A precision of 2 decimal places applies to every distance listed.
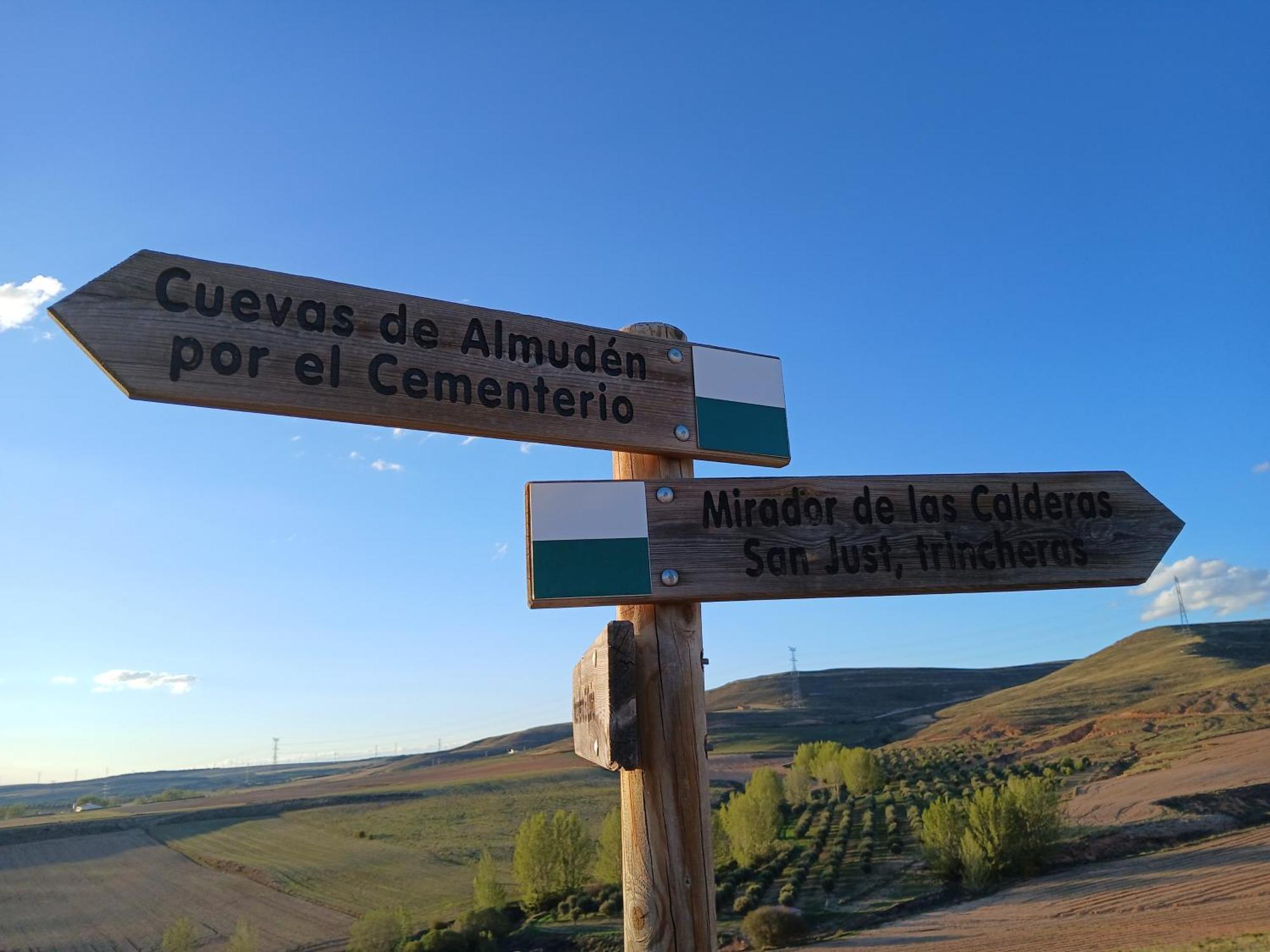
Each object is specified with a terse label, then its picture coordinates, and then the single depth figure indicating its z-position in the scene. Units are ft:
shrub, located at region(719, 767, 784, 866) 136.15
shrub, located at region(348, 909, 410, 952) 111.65
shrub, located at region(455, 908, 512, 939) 110.83
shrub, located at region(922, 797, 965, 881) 114.21
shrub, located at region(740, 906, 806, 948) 93.76
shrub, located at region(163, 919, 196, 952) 124.67
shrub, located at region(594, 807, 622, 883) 127.85
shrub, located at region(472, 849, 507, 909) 125.08
